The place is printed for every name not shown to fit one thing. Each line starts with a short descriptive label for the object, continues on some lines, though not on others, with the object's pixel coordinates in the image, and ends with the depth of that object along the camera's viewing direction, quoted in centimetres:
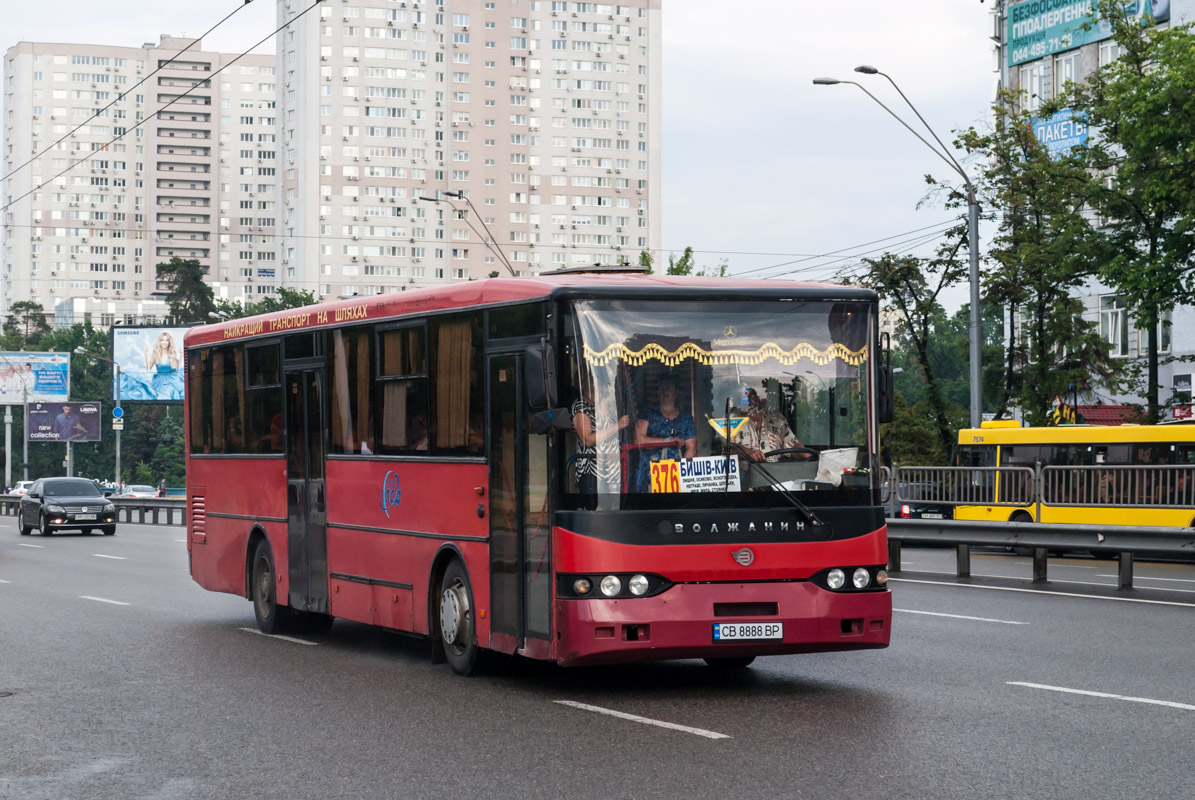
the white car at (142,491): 9219
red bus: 1028
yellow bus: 2747
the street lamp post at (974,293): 3300
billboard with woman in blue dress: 8175
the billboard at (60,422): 9700
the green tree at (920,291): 4634
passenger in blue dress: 1035
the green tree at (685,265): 5819
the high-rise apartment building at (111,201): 19400
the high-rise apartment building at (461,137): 15512
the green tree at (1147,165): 3278
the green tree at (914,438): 4738
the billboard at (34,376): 9431
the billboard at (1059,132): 4847
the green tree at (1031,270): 4106
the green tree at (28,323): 16150
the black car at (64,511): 4188
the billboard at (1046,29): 5256
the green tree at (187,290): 13625
